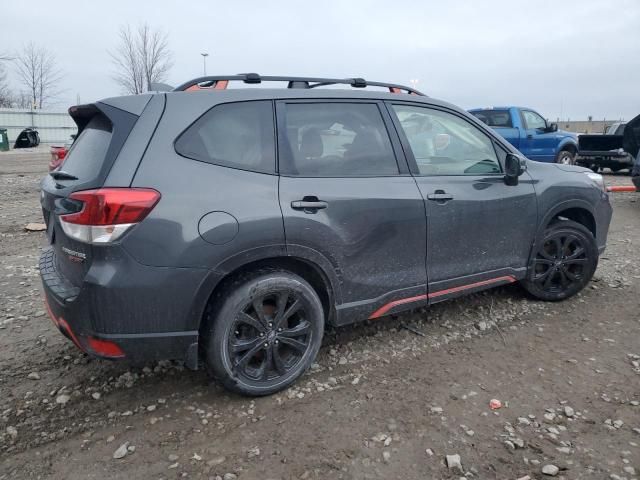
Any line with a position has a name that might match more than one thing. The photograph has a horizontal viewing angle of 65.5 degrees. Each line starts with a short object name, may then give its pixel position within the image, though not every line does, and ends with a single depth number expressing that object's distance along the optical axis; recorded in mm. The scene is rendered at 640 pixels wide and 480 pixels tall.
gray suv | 2418
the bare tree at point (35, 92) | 41344
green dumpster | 24438
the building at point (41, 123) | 28797
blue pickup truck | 11875
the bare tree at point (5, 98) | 42812
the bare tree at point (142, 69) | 28234
